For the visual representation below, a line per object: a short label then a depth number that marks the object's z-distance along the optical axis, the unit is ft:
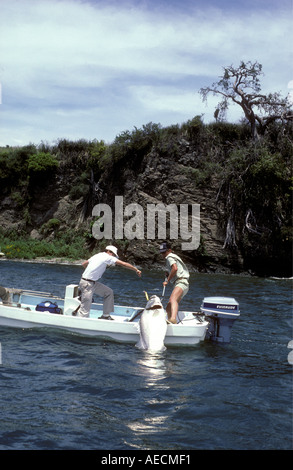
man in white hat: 35.88
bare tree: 86.89
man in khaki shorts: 34.71
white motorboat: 33.81
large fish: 32.48
